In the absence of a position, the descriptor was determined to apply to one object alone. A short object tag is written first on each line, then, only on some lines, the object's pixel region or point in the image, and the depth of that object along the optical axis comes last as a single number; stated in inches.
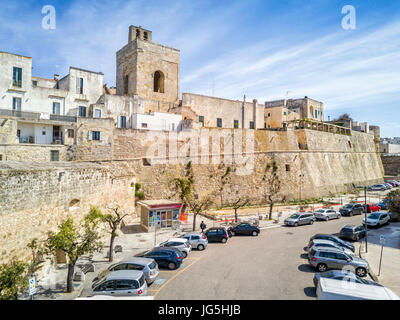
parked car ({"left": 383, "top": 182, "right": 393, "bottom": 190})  1845.7
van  371.2
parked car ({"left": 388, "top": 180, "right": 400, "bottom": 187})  2043.4
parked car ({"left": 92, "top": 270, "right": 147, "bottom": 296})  425.1
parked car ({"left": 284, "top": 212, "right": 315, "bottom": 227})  1003.3
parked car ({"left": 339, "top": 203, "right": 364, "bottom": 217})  1173.7
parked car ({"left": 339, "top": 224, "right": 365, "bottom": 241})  819.4
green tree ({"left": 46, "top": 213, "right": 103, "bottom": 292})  467.2
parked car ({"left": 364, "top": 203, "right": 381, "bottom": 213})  1219.2
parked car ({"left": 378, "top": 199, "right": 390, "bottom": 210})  1190.6
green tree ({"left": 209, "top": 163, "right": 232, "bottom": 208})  1338.6
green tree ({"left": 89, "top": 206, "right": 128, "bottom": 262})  592.4
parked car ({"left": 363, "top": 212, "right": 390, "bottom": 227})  978.7
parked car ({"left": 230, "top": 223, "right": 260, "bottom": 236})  877.2
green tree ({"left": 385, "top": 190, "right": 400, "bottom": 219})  1102.4
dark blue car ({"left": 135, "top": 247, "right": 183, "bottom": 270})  587.5
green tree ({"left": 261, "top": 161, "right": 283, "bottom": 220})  1456.3
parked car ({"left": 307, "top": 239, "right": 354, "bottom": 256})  632.2
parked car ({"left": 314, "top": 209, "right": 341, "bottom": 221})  1095.0
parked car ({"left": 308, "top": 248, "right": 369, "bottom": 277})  560.4
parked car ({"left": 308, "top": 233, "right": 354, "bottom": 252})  706.2
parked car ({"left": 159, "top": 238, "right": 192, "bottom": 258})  675.3
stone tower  1393.9
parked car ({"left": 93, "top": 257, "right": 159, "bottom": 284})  499.5
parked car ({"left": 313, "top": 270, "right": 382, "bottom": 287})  445.8
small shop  917.6
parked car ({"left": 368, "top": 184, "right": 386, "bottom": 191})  1817.2
